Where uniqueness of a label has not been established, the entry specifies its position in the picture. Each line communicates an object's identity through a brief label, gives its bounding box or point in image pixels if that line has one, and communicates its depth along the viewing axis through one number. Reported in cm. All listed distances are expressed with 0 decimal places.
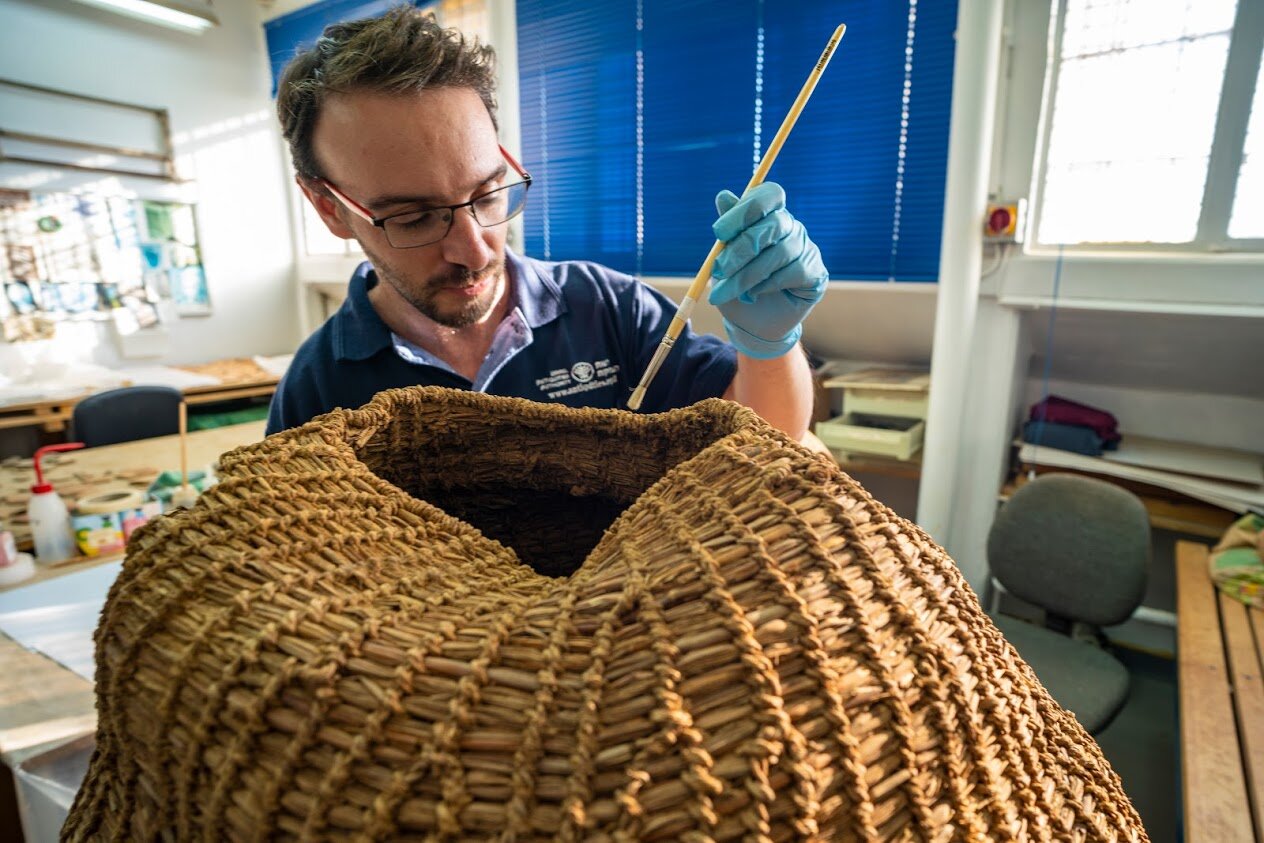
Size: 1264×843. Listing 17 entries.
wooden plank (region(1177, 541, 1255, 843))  118
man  105
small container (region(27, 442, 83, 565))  158
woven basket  24
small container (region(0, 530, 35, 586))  148
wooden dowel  169
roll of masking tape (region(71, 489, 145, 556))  164
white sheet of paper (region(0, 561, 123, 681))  122
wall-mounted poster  374
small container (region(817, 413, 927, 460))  236
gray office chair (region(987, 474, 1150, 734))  187
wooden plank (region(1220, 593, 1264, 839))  129
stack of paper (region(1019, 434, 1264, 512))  212
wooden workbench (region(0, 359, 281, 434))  322
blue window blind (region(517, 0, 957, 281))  241
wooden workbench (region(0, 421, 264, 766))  97
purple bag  242
